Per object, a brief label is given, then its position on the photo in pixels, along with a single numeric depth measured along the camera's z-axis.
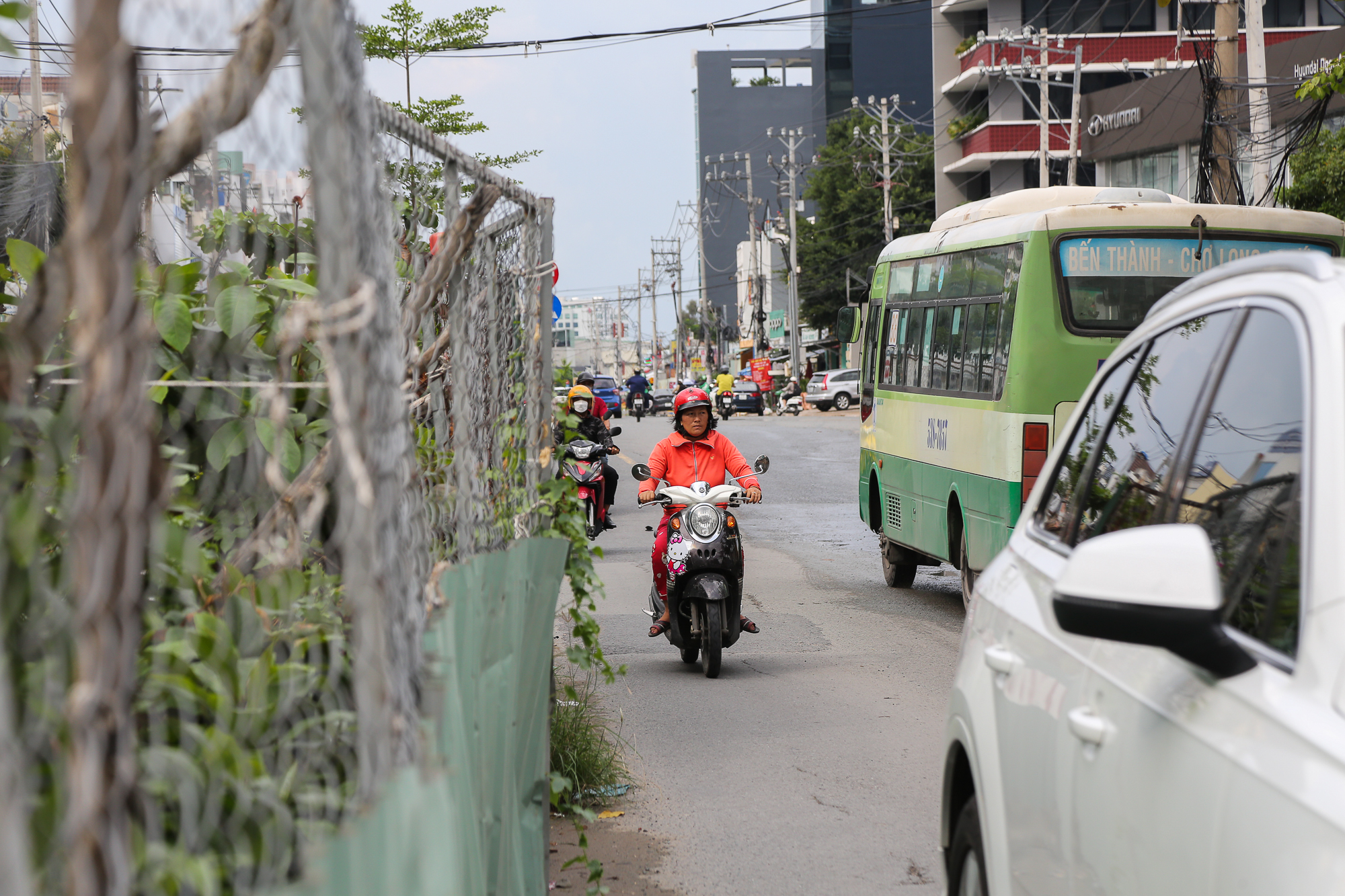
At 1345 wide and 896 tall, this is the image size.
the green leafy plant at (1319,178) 20.81
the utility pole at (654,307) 120.62
